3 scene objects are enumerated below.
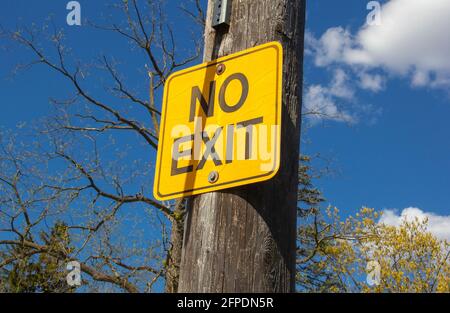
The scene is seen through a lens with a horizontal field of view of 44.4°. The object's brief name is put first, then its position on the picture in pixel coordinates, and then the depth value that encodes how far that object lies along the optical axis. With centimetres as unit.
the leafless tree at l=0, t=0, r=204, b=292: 1205
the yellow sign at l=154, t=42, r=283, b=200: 215
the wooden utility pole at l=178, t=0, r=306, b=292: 201
